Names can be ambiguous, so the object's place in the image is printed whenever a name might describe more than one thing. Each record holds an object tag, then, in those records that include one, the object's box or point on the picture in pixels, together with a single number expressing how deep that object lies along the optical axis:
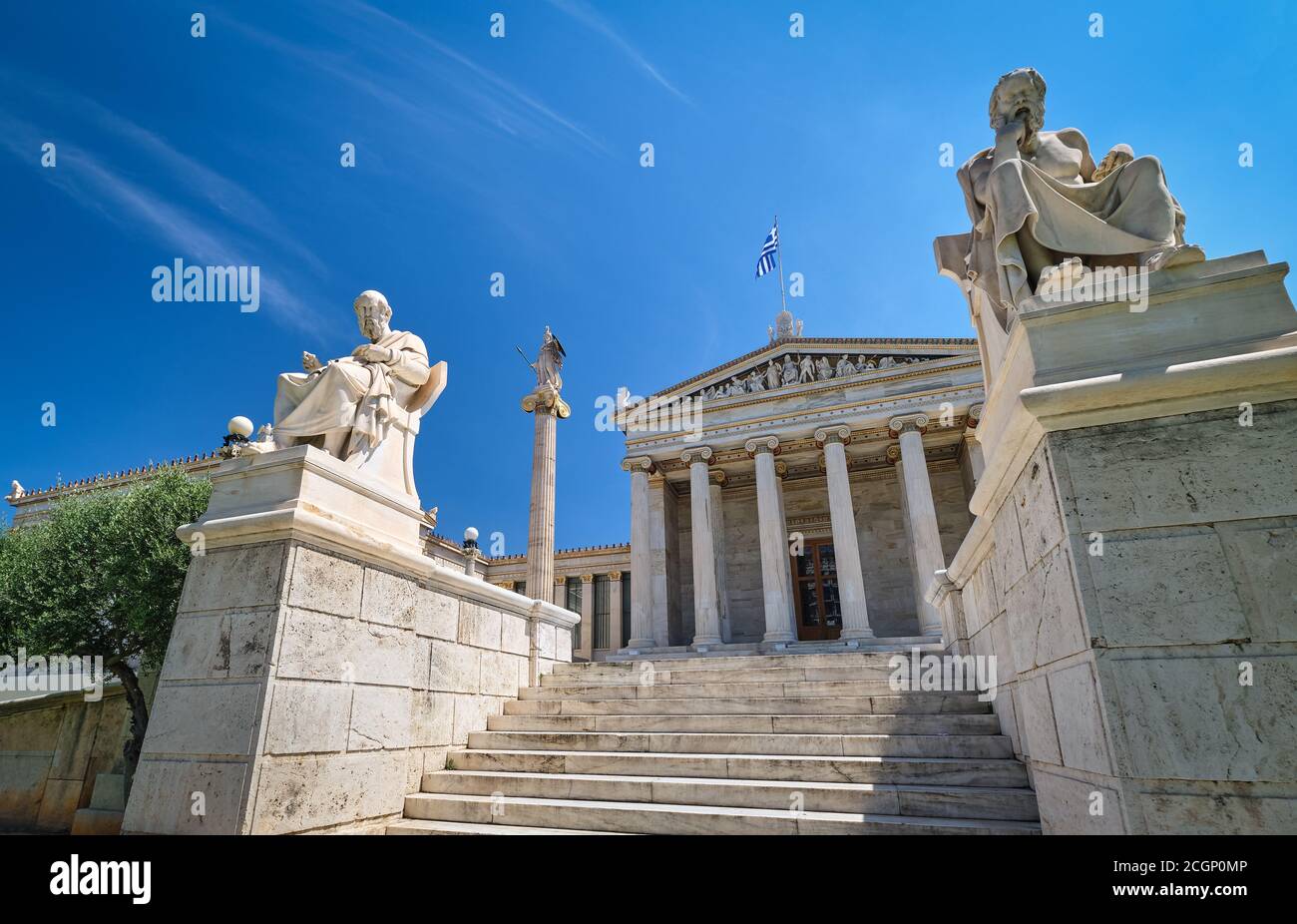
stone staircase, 4.54
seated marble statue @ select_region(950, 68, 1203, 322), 3.56
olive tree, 13.77
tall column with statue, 17.17
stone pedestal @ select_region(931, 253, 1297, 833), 2.40
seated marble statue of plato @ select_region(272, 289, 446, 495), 5.23
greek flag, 22.85
